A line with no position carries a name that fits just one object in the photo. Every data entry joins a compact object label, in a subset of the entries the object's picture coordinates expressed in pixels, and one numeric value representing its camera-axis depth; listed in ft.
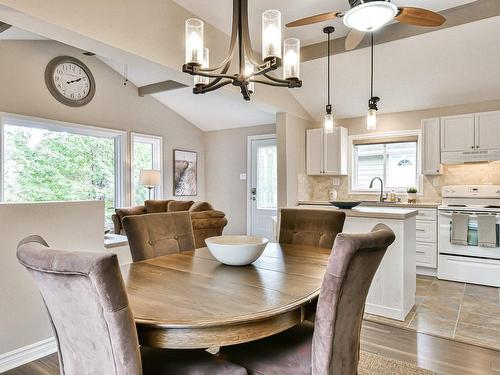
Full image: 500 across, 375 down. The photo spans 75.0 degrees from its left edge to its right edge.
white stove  12.52
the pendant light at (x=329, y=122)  10.29
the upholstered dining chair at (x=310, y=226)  7.68
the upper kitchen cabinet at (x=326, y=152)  17.21
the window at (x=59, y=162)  14.56
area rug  6.84
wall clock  15.55
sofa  14.89
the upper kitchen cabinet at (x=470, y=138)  13.56
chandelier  5.80
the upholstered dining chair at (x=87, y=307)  2.89
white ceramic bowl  5.38
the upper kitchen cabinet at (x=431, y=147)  14.82
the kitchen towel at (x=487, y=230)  12.34
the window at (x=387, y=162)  16.51
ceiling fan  6.11
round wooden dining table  3.42
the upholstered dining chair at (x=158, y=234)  6.59
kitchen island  9.29
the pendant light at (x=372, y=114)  9.94
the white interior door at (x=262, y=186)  20.91
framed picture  21.93
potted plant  15.78
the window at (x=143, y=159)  19.44
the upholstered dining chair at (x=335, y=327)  3.62
